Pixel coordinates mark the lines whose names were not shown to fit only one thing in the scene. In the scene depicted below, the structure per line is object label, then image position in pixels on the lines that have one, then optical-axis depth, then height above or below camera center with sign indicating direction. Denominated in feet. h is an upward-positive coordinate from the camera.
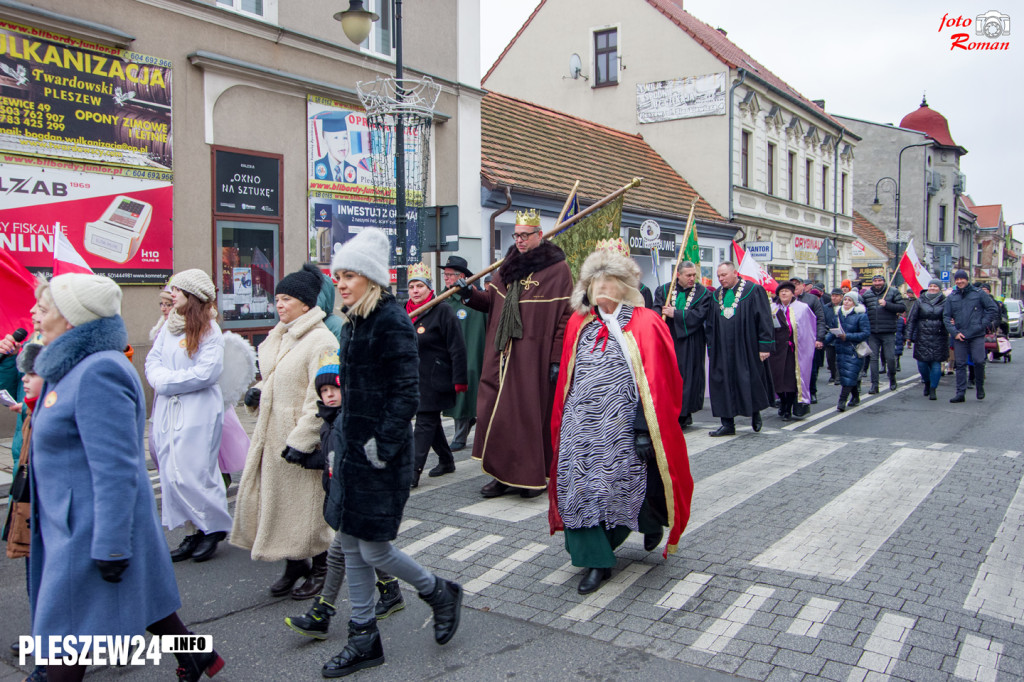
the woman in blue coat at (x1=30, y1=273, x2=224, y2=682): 9.18 -2.01
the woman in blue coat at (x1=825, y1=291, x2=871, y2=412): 38.19 -2.09
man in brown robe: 20.76 -1.36
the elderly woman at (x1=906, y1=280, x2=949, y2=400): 42.22 -1.55
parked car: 112.68 -1.40
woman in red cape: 14.58 -2.11
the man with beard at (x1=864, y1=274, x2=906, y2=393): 45.88 -0.85
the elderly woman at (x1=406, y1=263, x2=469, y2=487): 22.65 -1.58
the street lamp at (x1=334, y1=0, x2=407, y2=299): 33.55 +5.71
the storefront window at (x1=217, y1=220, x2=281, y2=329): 38.17 +1.58
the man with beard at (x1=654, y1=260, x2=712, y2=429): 31.50 -0.84
